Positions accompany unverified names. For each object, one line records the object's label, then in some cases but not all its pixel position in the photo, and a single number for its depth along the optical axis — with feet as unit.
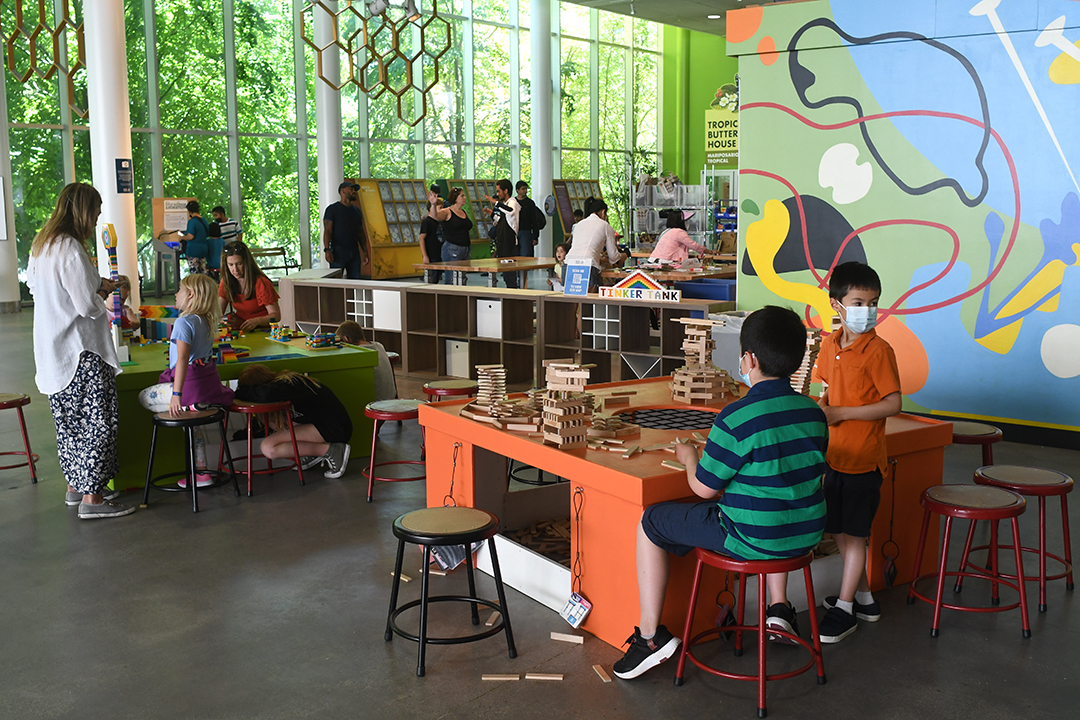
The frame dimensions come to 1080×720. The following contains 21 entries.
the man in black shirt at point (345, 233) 38.11
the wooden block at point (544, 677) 10.16
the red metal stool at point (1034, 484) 11.59
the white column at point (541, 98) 59.82
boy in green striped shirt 9.04
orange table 10.48
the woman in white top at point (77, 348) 14.93
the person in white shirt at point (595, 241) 32.14
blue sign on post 25.58
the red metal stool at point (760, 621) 9.16
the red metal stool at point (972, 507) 10.66
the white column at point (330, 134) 49.93
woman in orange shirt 23.09
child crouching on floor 17.53
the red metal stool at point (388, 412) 16.43
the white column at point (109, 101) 35.27
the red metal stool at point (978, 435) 13.69
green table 17.25
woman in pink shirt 33.60
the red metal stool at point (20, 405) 17.71
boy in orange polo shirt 10.82
